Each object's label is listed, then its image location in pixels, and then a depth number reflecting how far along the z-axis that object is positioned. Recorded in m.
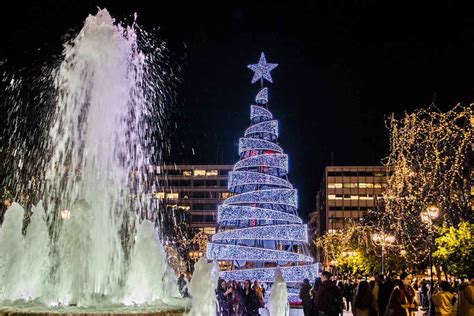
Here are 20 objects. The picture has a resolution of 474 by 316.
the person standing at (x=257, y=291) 19.52
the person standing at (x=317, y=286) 13.83
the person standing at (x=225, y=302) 19.98
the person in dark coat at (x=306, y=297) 17.00
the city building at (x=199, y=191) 132.25
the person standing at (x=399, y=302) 12.11
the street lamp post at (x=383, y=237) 44.66
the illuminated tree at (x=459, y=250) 28.44
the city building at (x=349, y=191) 120.75
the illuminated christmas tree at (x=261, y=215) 35.56
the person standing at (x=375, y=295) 13.17
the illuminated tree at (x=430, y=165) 34.03
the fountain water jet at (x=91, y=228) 13.22
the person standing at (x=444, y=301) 13.41
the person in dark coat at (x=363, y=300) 12.84
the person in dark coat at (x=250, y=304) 18.95
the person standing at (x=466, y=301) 12.33
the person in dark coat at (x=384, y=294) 13.73
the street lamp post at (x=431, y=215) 24.14
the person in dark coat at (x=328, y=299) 13.05
